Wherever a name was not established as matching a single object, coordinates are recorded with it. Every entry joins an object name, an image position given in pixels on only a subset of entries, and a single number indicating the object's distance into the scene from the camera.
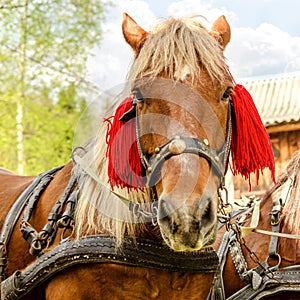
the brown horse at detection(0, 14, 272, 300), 1.99
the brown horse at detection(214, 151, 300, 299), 2.85
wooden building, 10.07
